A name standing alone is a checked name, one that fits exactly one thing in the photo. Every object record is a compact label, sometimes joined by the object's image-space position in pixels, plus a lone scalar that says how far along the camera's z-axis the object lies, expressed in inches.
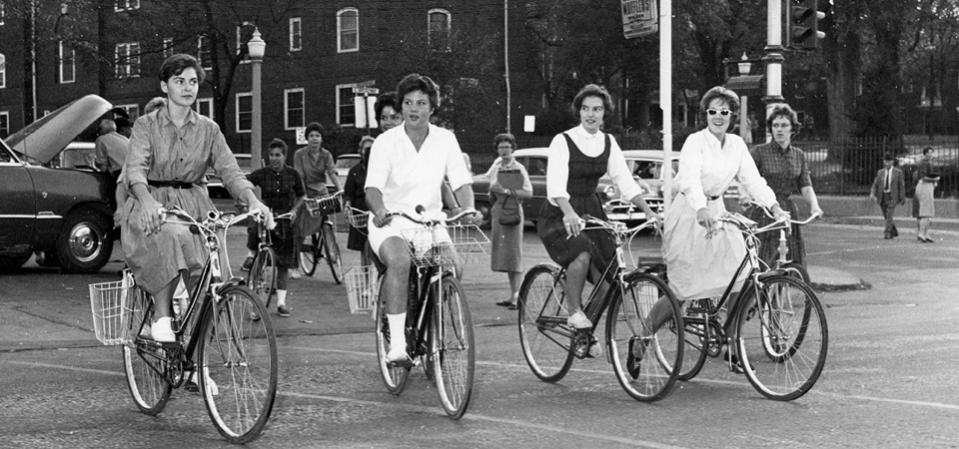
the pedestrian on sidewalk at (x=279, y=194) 492.7
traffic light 682.2
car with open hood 583.2
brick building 1675.7
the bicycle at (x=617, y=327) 289.6
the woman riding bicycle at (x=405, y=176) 281.1
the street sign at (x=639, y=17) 607.5
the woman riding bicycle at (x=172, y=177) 264.4
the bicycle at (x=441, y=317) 261.1
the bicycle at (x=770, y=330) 287.3
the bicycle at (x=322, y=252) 590.6
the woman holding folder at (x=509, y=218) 534.3
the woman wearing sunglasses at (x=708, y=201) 318.0
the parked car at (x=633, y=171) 964.0
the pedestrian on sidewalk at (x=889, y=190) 1003.3
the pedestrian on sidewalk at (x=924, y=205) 949.2
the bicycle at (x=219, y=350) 235.9
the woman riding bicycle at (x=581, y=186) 310.7
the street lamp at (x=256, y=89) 868.0
